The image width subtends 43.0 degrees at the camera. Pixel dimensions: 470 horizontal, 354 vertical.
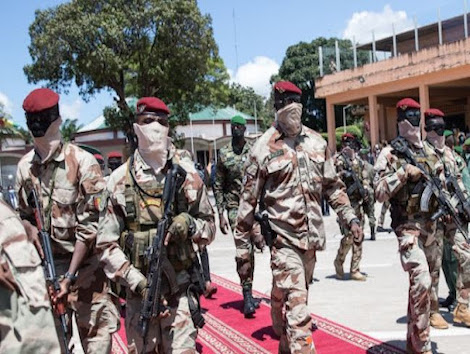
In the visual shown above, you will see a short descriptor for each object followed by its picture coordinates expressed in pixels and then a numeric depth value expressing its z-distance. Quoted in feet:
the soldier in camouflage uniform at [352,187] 26.55
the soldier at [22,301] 5.90
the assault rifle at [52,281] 10.98
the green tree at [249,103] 193.99
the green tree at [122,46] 71.72
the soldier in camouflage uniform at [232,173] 22.95
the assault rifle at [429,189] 15.87
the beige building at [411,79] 81.74
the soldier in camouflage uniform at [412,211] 15.11
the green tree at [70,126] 180.65
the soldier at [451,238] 18.42
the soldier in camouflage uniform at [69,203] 12.88
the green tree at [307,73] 165.07
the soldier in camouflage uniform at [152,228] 12.11
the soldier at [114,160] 29.45
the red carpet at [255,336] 17.29
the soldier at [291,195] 15.05
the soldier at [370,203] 34.45
